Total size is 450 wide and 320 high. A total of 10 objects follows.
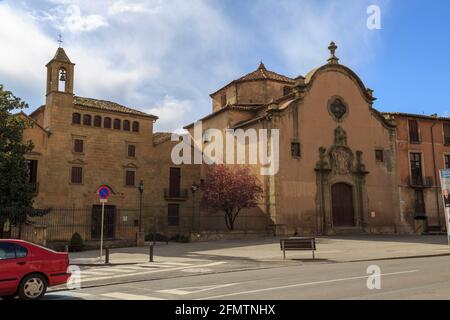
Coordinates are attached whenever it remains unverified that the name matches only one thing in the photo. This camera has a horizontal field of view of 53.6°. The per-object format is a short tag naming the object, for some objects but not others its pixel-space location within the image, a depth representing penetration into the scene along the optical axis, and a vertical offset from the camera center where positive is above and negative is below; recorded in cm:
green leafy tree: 2419 +316
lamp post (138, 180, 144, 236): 3449 +113
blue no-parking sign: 1944 +149
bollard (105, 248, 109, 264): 1832 -121
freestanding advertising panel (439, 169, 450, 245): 2248 +201
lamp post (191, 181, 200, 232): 3917 +109
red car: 924 -89
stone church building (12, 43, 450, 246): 3369 +510
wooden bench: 1853 -74
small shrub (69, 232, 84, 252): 2577 -94
